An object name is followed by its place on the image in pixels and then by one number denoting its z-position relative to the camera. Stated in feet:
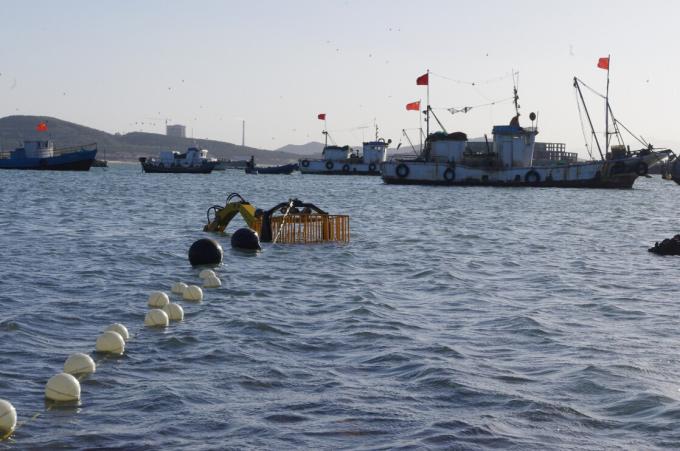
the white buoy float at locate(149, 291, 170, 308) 66.95
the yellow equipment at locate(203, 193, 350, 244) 120.67
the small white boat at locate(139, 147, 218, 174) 597.11
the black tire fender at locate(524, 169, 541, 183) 365.81
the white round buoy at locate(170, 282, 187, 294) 74.38
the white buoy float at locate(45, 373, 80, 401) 42.09
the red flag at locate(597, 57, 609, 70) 366.43
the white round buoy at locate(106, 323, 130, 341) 54.80
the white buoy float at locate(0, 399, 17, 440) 37.47
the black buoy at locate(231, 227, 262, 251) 108.99
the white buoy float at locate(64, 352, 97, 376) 46.24
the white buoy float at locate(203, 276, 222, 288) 79.46
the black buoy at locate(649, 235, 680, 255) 111.95
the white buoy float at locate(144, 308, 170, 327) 60.08
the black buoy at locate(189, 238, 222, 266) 94.53
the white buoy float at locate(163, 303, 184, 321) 62.28
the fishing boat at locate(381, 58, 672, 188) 363.56
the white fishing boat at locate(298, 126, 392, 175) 591.37
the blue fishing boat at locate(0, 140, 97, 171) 516.73
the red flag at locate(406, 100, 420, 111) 392.27
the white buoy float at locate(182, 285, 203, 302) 71.56
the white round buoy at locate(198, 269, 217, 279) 80.59
